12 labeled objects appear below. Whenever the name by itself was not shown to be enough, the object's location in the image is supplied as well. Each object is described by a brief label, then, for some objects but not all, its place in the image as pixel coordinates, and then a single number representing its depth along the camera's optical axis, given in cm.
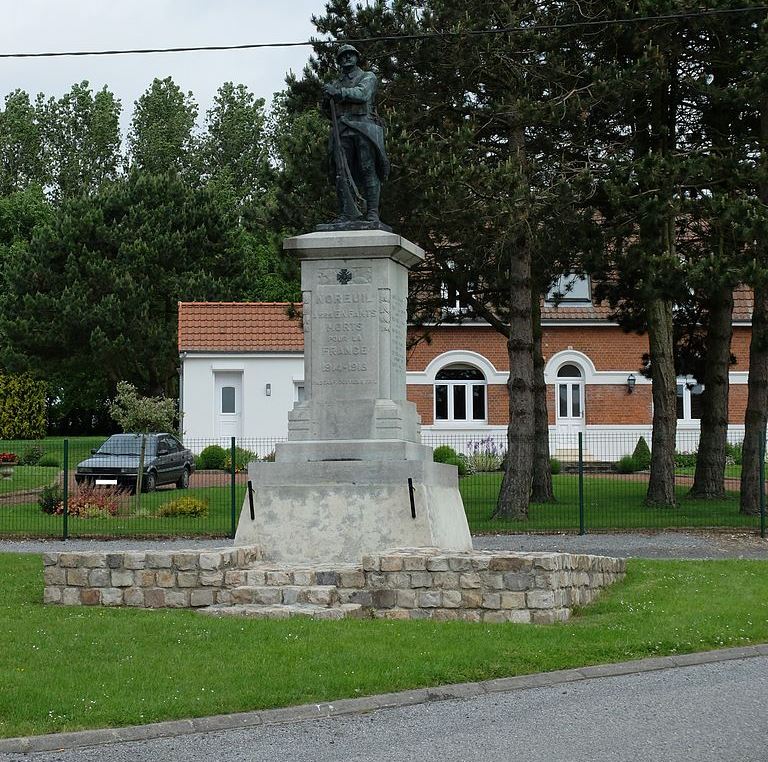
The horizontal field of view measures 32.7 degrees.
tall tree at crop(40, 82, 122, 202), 7294
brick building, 4375
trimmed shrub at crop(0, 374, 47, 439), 5188
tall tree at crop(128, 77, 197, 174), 7319
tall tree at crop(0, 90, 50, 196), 7325
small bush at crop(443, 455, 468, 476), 3578
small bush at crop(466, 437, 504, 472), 3869
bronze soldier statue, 1580
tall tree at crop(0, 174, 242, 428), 5131
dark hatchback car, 2967
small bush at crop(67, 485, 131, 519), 2555
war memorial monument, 1277
